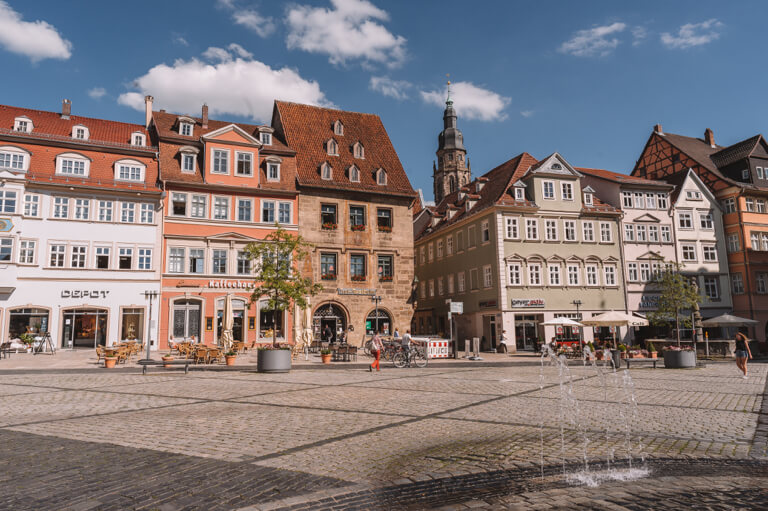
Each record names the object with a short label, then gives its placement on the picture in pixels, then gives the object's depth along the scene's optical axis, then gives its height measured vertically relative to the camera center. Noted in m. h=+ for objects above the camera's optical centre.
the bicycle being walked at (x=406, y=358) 23.53 -1.45
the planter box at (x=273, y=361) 20.17 -1.26
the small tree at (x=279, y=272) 23.33 +2.45
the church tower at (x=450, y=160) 88.00 +27.23
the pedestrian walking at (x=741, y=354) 18.56 -1.22
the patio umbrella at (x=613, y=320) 28.89 +0.04
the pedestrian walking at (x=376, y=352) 20.84 -1.02
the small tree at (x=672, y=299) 38.41 +1.51
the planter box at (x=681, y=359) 22.39 -1.65
